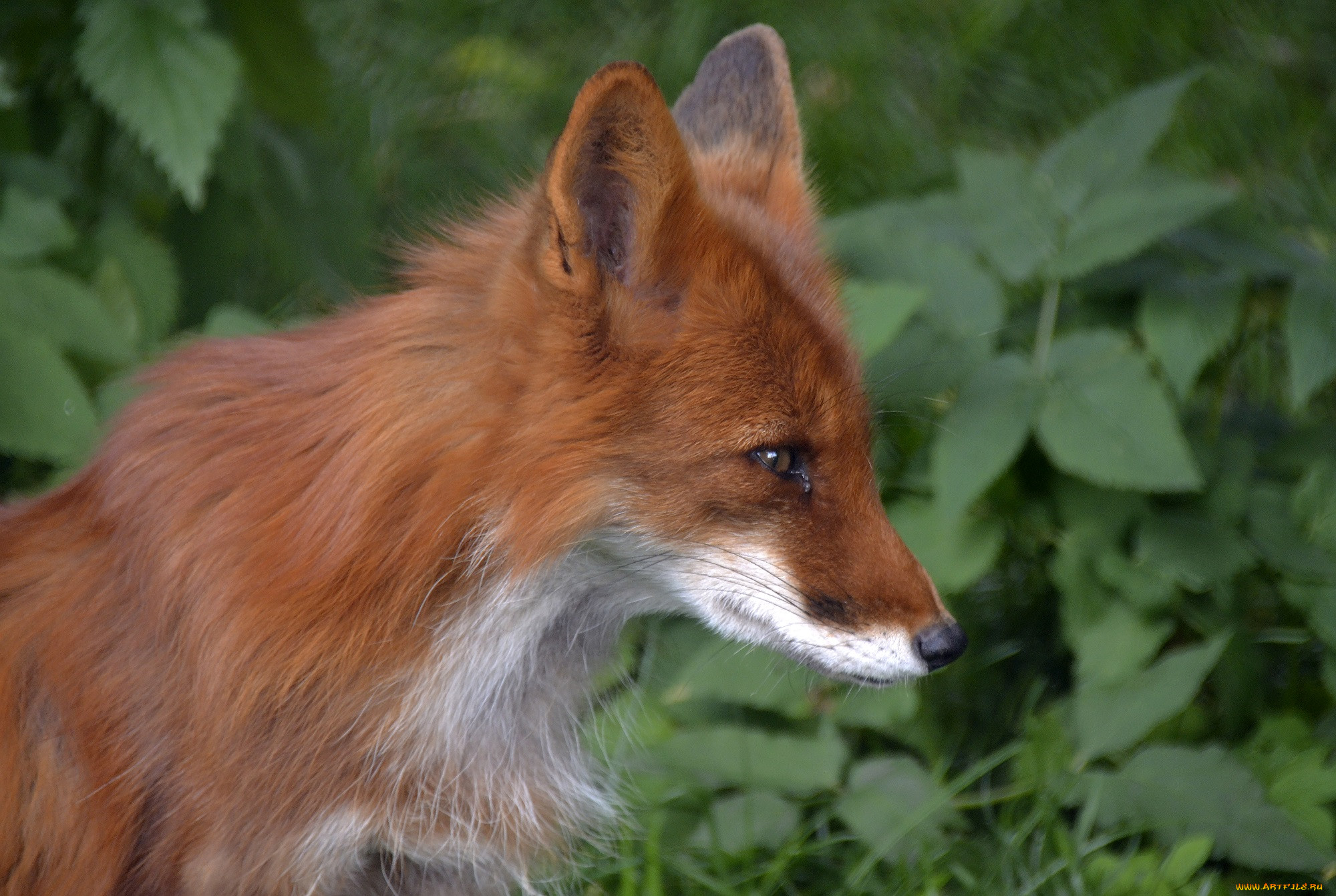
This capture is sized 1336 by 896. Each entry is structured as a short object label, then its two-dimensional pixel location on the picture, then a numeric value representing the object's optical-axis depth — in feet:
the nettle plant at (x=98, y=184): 21.70
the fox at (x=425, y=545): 14.99
